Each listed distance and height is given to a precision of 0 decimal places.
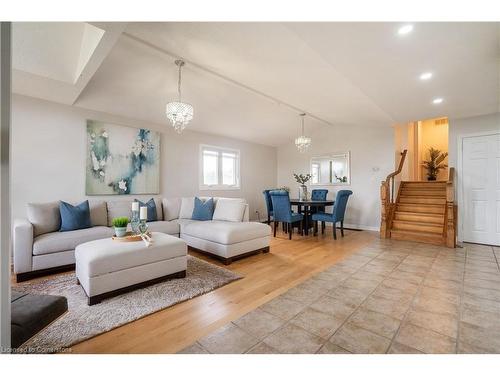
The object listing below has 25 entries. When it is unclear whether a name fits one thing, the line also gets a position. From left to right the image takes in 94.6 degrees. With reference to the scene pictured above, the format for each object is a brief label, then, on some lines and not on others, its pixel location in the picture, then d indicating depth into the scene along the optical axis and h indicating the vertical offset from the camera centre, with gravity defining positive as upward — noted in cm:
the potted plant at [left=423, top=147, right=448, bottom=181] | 670 +71
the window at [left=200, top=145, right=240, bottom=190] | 552 +49
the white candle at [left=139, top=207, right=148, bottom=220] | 252 -28
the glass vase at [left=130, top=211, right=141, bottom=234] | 264 -42
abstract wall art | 386 +50
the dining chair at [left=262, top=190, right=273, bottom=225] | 541 -37
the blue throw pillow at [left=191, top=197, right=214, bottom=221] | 410 -40
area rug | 156 -101
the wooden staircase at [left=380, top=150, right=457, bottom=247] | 416 -50
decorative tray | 243 -53
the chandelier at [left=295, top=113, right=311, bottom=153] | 536 +108
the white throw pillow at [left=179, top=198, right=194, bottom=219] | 437 -41
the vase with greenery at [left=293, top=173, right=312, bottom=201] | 535 -13
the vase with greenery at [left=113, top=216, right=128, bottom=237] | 246 -41
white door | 409 -1
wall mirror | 605 +50
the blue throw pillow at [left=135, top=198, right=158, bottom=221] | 399 -39
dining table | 463 -43
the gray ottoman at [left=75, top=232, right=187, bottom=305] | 203 -74
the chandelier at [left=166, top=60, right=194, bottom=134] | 306 +102
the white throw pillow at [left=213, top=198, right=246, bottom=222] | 388 -38
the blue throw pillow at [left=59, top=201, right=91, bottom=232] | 304 -39
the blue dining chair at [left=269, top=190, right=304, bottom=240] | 452 -44
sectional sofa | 255 -62
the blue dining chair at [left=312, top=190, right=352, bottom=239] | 453 -50
